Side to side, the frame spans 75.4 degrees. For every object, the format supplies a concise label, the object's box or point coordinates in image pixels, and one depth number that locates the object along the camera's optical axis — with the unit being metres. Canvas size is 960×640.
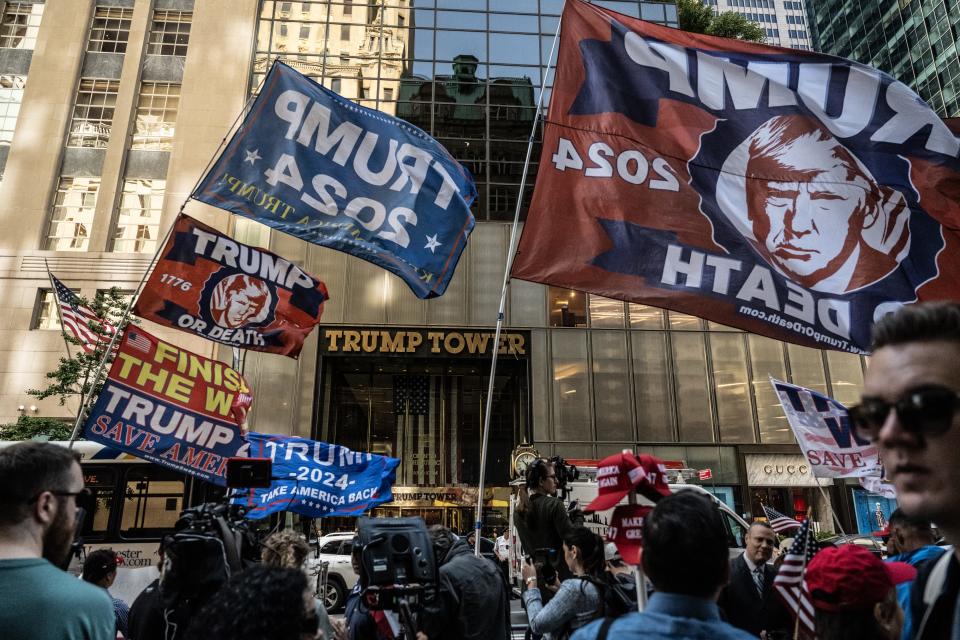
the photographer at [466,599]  4.10
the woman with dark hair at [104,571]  5.61
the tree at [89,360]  17.56
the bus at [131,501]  12.69
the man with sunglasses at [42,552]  2.01
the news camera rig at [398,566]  3.54
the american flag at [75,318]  16.42
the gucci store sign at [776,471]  24.05
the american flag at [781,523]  8.45
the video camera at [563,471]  6.85
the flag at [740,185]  5.20
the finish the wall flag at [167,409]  6.82
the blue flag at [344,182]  6.14
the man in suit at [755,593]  4.99
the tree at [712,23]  33.22
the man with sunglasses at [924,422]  1.49
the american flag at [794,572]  3.67
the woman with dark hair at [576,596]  3.92
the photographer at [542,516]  5.38
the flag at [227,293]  7.06
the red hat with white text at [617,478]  3.05
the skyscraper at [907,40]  55.28
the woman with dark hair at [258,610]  1.67
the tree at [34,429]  19.06
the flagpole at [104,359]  5.72
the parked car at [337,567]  14.91
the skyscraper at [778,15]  115.31
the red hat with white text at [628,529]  2.92
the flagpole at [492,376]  5.32
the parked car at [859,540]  12.35
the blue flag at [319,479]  9.76
